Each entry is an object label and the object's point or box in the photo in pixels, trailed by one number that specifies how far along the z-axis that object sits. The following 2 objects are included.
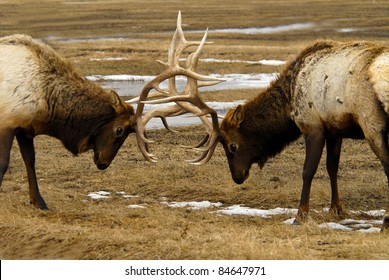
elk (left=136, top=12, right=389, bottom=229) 19.78
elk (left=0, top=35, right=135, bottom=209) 21.75
